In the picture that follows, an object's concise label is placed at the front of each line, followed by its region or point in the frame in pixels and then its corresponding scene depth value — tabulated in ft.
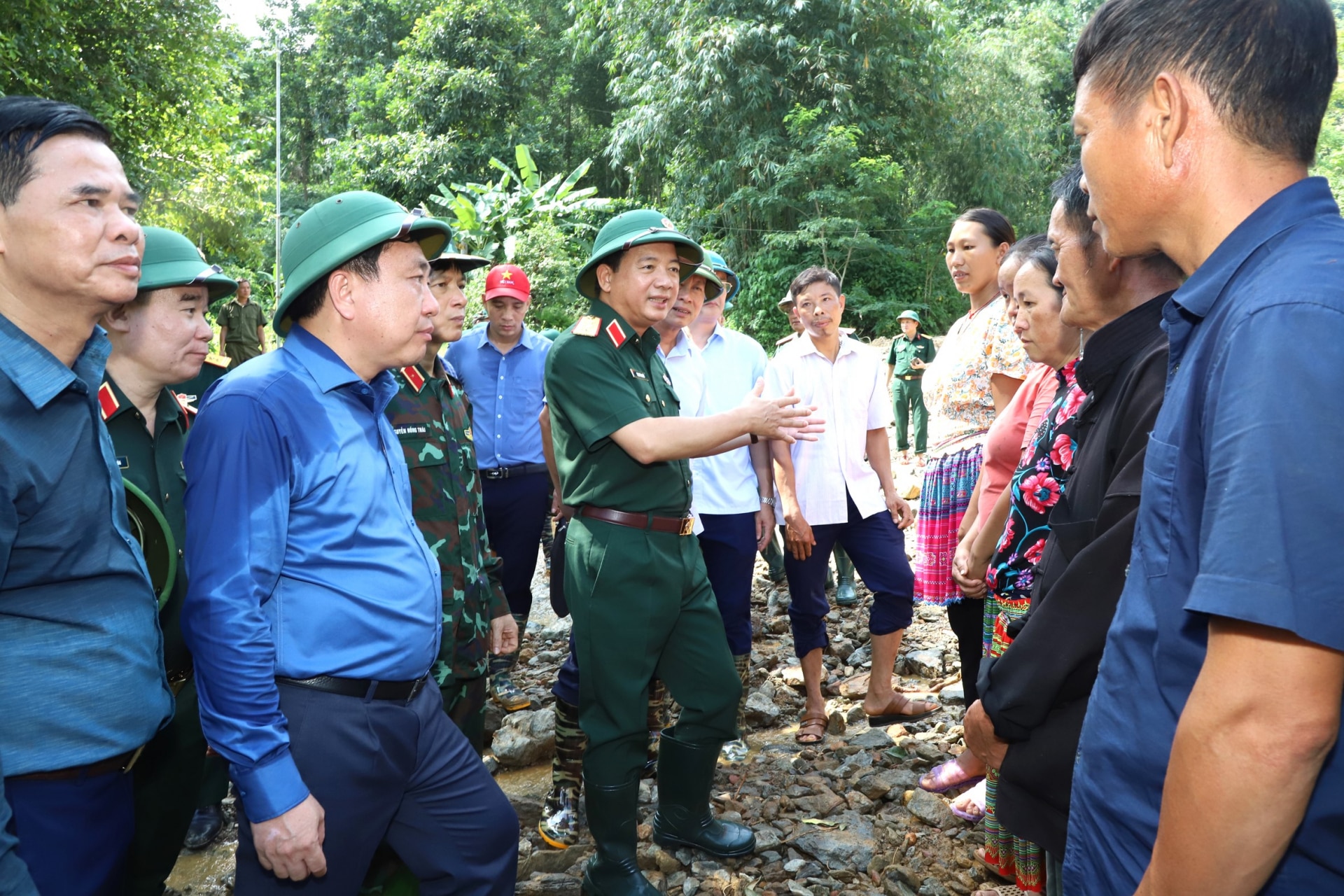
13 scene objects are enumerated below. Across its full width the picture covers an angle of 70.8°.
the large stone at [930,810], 12.07
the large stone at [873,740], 14.60
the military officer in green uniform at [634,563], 10.55
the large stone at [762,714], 15.72
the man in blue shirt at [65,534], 5.49
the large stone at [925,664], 17.49
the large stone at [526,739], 14.75
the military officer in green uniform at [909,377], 40.98
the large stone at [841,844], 11.18
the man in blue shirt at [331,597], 6.26
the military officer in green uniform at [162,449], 8.66
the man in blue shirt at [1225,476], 3.33
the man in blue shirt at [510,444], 17.85
